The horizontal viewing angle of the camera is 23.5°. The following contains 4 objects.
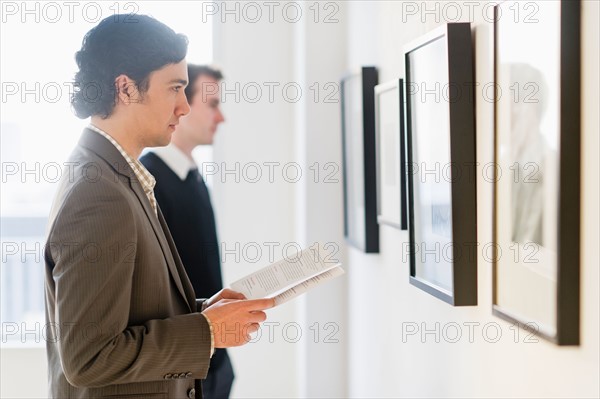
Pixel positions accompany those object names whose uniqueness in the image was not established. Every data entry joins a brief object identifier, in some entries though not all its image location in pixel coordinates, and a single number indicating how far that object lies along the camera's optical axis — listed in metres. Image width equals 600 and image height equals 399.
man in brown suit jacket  2.32
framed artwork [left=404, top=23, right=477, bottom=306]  2.45
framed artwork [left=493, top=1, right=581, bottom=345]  2.07
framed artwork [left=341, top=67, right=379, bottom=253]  3.26
